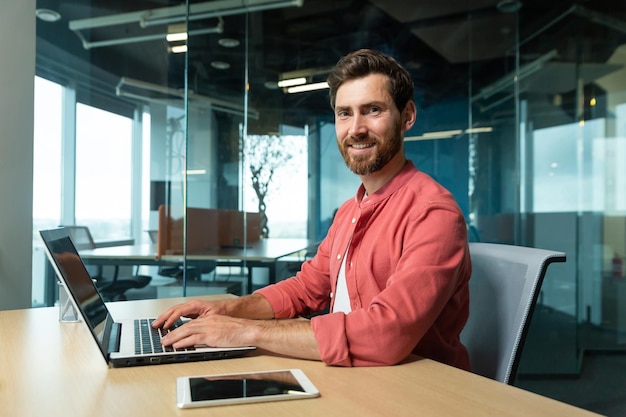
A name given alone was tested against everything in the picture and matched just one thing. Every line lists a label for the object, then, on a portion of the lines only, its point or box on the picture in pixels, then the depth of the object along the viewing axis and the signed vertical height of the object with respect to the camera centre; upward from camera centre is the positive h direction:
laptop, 0.93 -0.24
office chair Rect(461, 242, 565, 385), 1.13 -0.20
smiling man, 0.96 -0.13
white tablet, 0.74 -0.26
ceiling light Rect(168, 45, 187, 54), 3.56 +1.08
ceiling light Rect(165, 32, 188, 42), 3.58 +1.17
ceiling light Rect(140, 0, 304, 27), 3.40 +1.33
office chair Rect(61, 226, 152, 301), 3.79 -0.49
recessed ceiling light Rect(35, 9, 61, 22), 3.68 +1.33
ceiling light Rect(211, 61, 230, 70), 3.42 +0.93
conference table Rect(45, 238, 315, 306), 3.36 -0.29
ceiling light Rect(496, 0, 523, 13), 3.61 +1.38
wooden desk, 0.72 -0.27
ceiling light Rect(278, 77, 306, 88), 3.67 +0.88
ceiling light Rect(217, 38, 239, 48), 3.44 +1.08
